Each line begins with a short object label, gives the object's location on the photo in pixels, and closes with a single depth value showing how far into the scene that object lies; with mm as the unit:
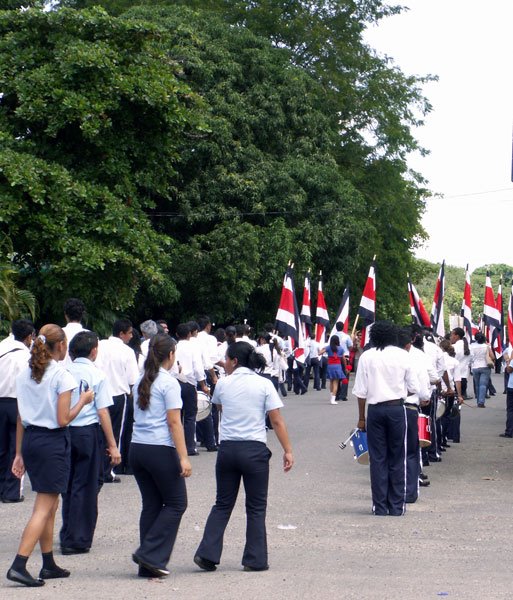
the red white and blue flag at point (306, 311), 32875
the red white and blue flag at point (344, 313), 29117
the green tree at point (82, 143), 26625
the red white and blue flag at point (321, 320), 32625
